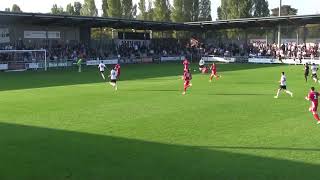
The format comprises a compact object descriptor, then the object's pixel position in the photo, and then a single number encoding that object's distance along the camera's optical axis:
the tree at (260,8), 105.56
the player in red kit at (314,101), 19.16
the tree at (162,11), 99.38
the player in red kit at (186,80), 30.59
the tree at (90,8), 120.75
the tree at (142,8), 114.56
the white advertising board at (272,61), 68.20
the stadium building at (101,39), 59.28
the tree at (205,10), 105.26
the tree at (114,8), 100.62
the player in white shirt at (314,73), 39.22
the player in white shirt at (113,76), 33.09
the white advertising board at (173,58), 76.31
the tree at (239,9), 96.56
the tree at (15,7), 132.19
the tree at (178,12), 97.94
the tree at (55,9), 123.59
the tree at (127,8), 103.48
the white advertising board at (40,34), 62.96
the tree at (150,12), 107.94
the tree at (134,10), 109.38
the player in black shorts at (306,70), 39.50
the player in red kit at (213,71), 39.44
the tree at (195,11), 99.00
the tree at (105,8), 105.19
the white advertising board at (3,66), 53.45
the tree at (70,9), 127.00
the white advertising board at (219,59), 76.19
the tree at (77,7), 130.38
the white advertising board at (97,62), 64.81
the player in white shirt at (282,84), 28.31
